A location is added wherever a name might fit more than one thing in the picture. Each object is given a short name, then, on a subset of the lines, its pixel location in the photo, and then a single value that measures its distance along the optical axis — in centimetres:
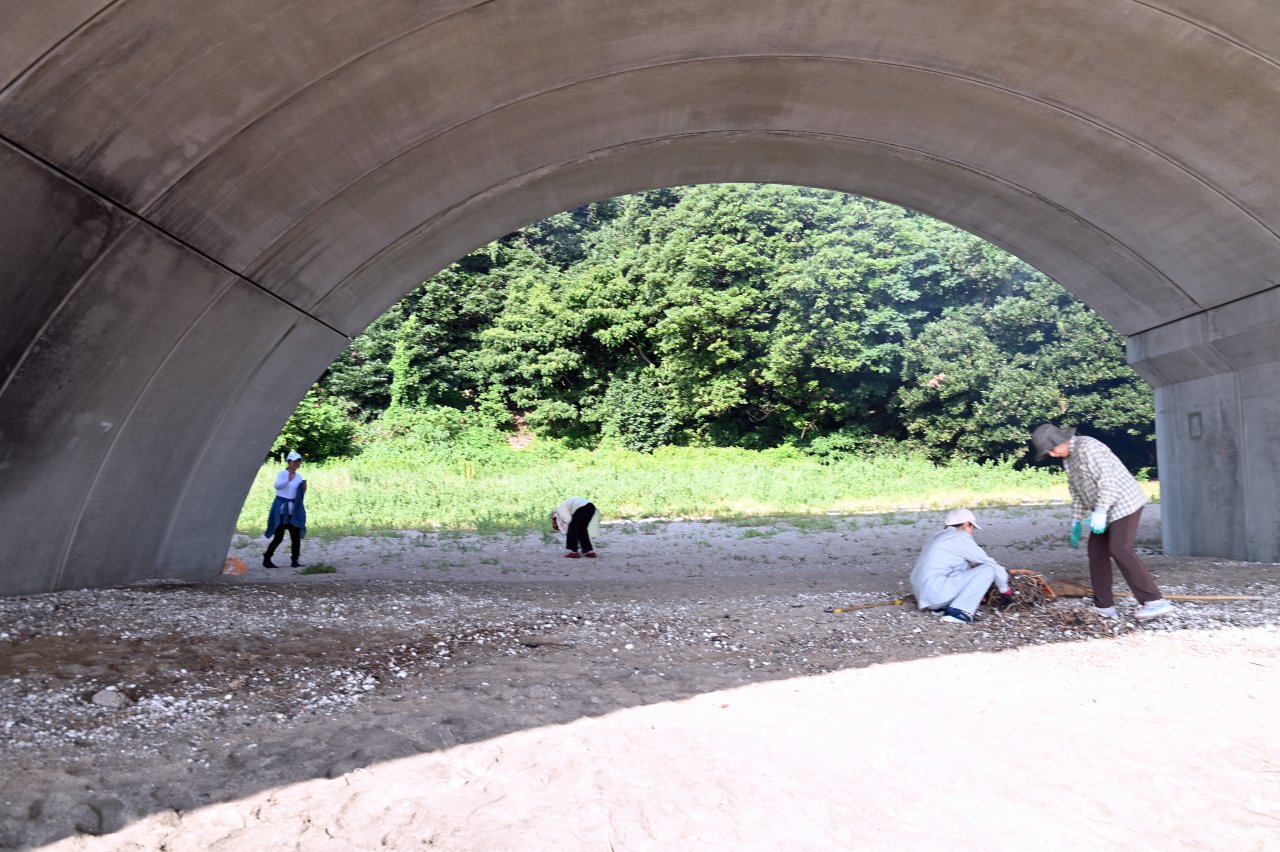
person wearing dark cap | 703
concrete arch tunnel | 523
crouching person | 724
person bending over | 1330
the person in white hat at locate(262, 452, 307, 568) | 1106
